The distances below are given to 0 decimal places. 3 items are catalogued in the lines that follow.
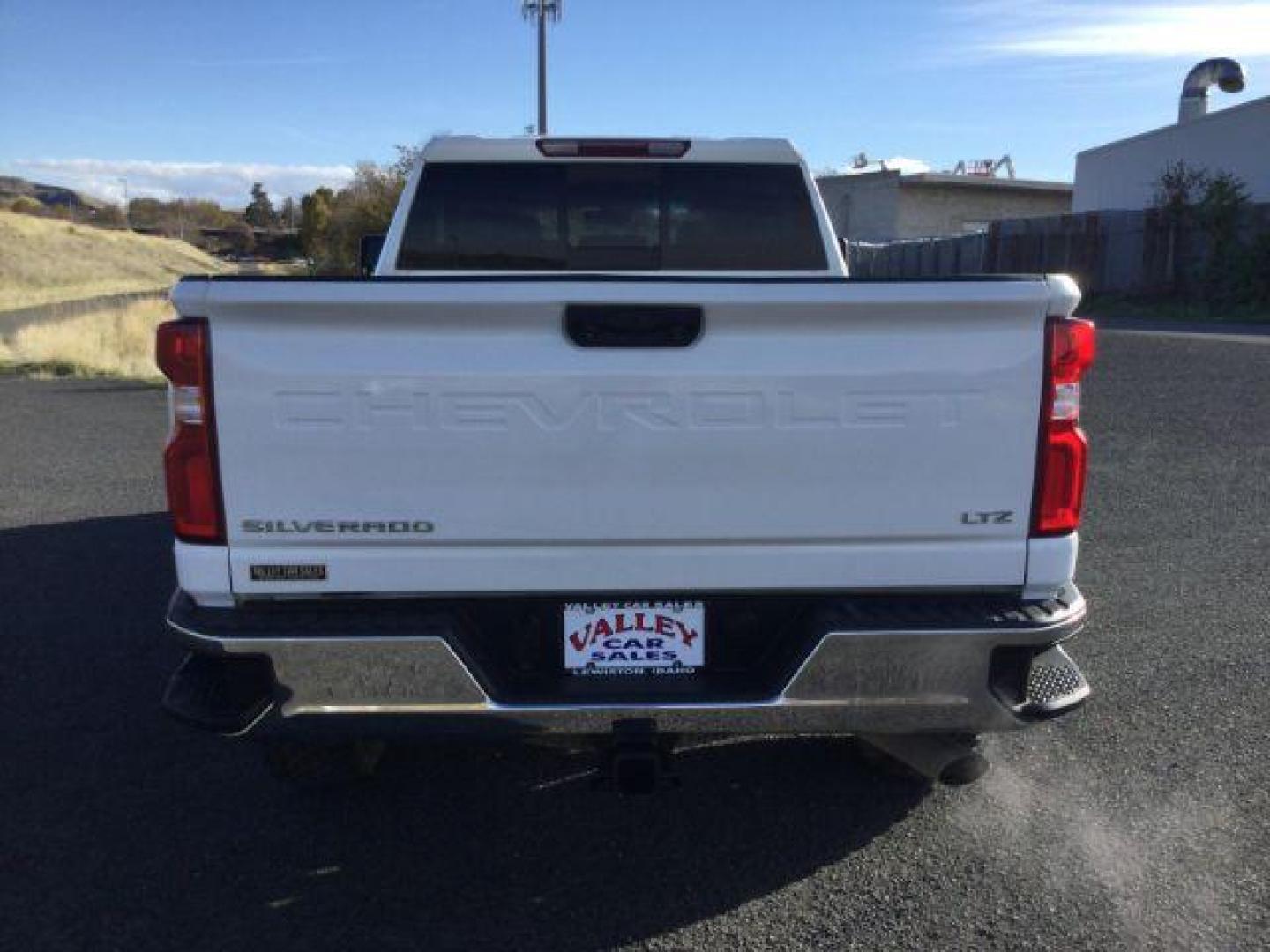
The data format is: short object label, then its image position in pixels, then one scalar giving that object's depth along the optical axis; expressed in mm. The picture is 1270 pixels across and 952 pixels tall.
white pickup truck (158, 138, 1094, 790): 2744
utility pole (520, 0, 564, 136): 41188
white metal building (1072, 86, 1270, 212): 29828
